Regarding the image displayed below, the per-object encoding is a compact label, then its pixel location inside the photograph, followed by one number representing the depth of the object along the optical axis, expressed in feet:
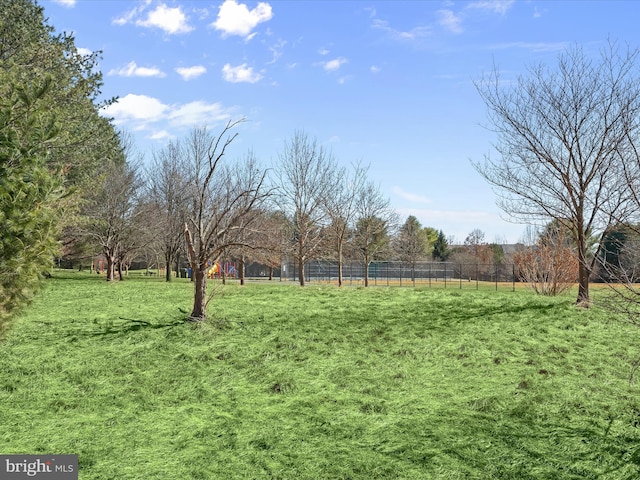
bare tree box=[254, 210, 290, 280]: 67.00
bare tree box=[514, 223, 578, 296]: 55.93
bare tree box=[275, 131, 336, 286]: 78.07
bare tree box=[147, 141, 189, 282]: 89.61
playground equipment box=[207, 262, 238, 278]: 143.62
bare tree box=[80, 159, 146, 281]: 79.82
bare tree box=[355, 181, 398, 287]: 91.15
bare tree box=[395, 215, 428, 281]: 155.84
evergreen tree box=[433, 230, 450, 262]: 212.64
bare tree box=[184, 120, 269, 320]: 34.09
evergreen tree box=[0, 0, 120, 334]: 24.75
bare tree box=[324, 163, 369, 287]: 81.71
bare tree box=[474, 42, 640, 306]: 40.14
